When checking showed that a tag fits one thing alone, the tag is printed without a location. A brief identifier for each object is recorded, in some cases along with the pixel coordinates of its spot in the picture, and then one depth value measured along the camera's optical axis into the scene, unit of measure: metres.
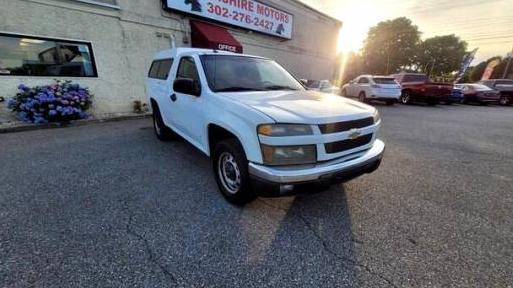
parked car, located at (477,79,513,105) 16.50
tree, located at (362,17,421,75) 41.16
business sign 9.62
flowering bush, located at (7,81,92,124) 6.67
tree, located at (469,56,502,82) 47.01
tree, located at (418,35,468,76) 43.06
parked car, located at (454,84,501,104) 16.05
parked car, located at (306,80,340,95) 12.68
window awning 9.53
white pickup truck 2.28
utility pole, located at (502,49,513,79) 33.62
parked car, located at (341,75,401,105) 12.76
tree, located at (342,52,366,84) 45.25
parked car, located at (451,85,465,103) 15.27
